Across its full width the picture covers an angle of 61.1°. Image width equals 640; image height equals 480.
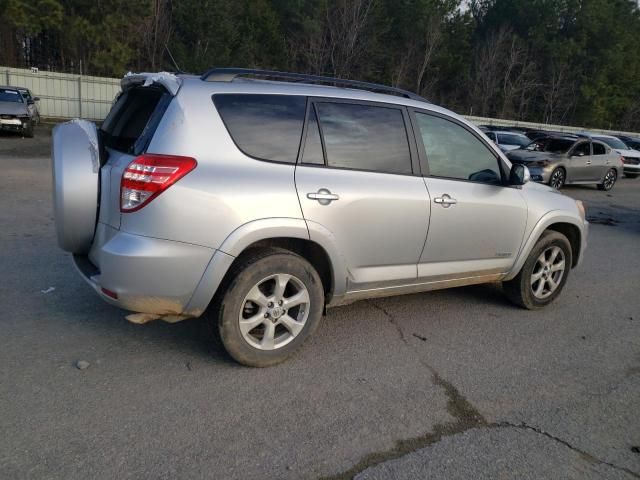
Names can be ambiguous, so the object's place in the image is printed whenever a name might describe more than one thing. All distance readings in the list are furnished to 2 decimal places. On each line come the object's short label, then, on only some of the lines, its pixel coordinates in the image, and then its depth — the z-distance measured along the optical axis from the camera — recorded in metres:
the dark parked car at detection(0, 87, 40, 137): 17.78
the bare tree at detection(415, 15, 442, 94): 39.81
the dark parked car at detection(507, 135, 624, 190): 14.34
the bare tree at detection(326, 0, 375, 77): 34.78
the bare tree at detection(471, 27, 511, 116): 45.50
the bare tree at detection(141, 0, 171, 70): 31.96
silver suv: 3.21
